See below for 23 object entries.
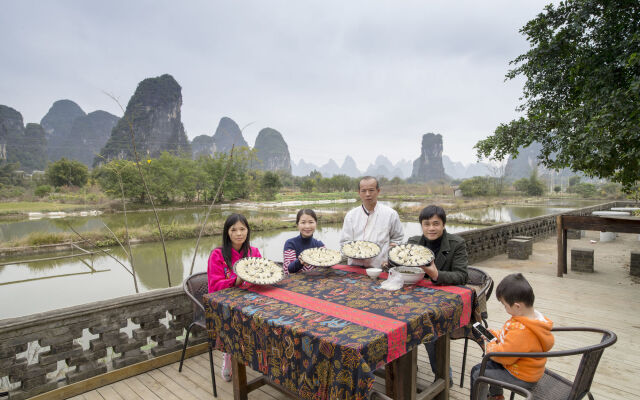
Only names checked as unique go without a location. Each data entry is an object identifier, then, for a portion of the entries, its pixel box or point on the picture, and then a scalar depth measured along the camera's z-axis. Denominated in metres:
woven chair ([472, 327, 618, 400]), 1.42
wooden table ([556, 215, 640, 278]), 4.66
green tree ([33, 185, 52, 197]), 36.41
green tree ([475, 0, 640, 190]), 4.11
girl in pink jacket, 2.45
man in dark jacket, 2.28
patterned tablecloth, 1.38
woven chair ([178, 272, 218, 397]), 2.59
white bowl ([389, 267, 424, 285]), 2.12
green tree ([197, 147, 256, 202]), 36.94
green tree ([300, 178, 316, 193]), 59.88
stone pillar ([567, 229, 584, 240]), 9.80
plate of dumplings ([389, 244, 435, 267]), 2.06
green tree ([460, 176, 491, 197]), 45.78
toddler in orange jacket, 1.56
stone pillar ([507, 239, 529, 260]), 6.96
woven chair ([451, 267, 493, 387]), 2.17
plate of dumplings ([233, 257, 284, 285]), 2.13
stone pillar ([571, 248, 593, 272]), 5.92
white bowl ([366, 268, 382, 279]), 2.31
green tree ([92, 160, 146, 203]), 30.91
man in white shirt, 2.96
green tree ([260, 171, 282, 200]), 45.58
